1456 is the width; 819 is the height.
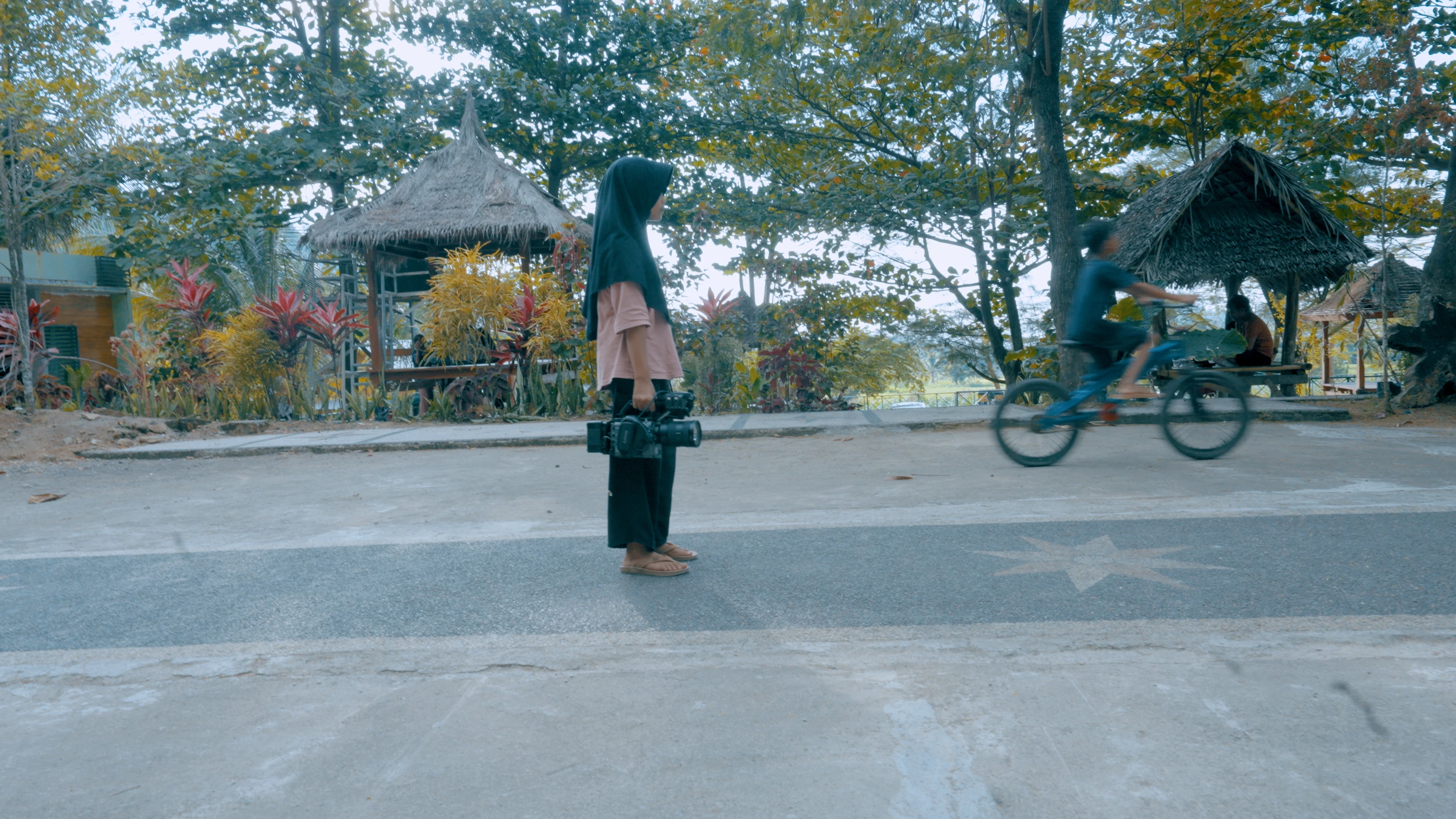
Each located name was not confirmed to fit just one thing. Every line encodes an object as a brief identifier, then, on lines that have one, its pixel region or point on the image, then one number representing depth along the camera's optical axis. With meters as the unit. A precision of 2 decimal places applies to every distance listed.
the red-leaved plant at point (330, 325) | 11.72
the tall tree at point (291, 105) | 15.56
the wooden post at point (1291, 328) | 13.23
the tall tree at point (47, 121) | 10.12
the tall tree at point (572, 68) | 16.89
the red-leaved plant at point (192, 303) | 12.68
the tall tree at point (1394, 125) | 9.26
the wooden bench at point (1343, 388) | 25.36
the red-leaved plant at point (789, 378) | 11.27
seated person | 12.47
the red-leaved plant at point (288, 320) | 11.38
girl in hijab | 3.44
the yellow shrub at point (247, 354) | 11.32
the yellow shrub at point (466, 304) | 11.23
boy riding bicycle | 5.95
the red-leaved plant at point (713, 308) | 11.60
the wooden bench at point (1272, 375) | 11.80
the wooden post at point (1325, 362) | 26.45
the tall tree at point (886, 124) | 10.51
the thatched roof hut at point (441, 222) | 13.05
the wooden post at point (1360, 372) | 20.75
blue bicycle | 6.06
